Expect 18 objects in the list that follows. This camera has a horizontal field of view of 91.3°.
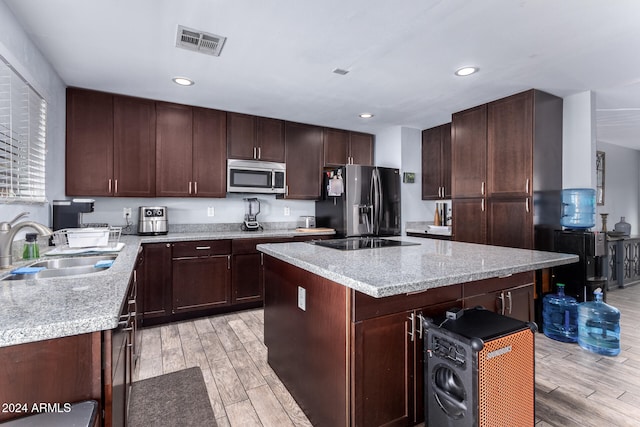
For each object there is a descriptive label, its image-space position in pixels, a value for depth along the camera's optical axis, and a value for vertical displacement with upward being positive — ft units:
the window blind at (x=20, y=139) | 5.81 +1.58
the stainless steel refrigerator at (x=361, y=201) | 13.48 +0.58
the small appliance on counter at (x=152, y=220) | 10.93 -0.22
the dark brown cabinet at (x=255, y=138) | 12.58 +3.16
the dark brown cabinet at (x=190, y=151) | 11.45 +2.37
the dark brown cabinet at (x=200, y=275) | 10.59 -2.12
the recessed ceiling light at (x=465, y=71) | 8.58 +3.98
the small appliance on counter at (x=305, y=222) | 14.99 -0.40
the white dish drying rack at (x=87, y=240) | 6.99 -0.60
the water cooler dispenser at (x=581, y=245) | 9.43 -0.98
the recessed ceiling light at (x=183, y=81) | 9.34 +4.05
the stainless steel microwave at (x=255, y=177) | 12.53 +1.54
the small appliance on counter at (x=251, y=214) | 13.22 -0.01
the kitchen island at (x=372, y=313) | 4.49 -1.64
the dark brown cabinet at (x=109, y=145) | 10.05 +2.33
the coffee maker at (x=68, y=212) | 8.54 +0.05
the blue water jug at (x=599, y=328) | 8.30 -3.11
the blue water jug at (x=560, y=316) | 9.10 -3.09
